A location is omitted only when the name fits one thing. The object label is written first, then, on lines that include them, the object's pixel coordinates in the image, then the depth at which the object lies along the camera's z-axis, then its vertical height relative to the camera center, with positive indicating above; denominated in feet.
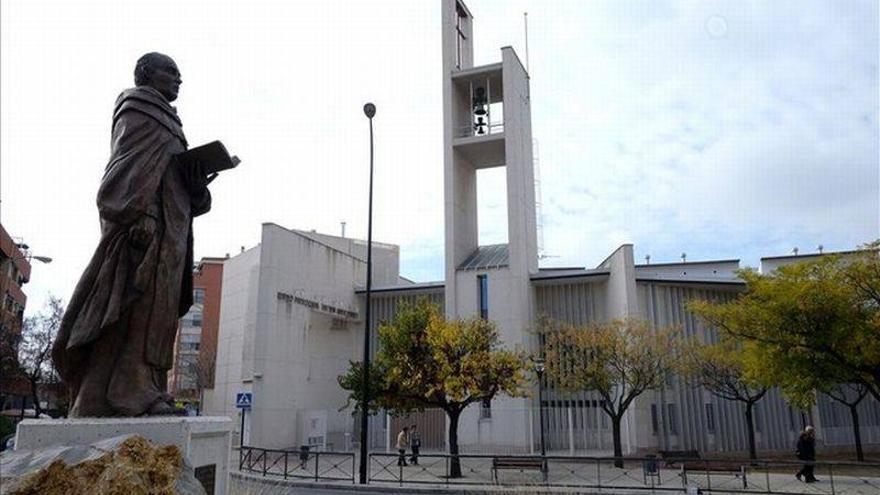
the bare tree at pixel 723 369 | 87.07 +3.22
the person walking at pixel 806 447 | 64.90 -5.25
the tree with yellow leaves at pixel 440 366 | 72.23 +2.94
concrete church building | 102.17 +13.52
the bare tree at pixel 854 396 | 86.39 -0.54
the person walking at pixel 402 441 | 75.60 -5.47
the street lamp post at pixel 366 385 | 62.23 +0.79
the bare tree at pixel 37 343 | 107.96 +8.54
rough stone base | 13.60 -1.57
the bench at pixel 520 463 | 66.44 -6.84
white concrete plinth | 16.67 -0.92
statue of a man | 18.03 +3.07
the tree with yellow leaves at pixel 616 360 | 82.94 +4.16
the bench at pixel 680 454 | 84.43 -7.82
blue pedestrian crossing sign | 83.51 -0.74
